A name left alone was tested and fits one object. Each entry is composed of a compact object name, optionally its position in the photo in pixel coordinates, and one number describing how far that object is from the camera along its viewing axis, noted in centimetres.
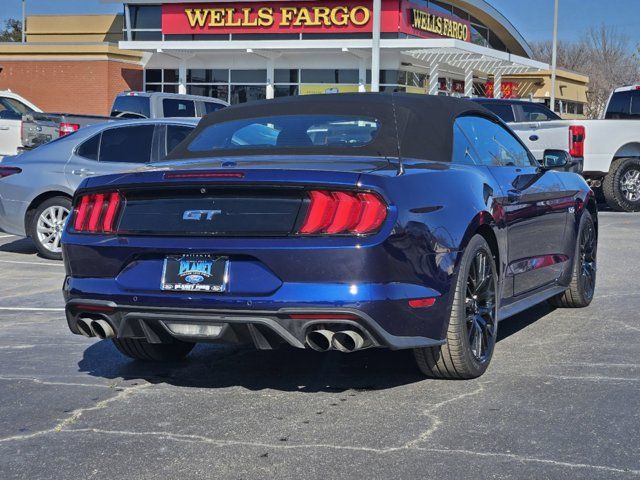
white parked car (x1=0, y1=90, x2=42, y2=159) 2128
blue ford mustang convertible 471
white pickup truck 1712
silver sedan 1150
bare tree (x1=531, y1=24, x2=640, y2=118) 7581
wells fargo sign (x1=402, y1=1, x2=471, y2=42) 4012
